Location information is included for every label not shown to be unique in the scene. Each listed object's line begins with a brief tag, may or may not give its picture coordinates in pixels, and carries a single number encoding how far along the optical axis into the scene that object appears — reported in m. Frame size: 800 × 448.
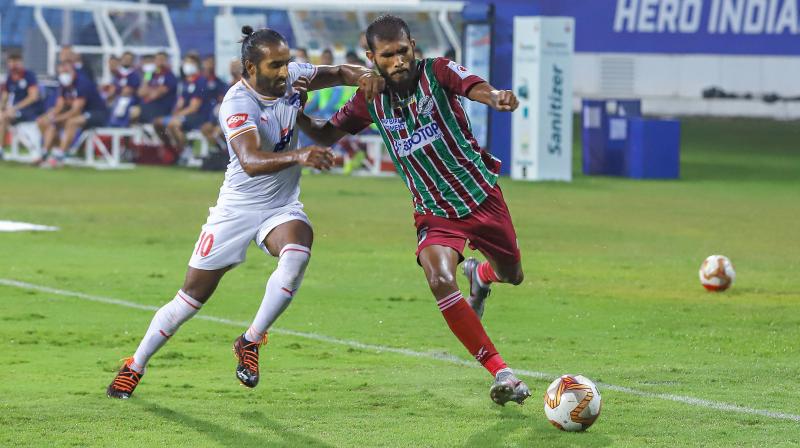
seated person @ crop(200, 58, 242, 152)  26.99
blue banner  32.62
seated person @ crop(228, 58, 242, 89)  21.08
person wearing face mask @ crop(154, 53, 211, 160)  26.86
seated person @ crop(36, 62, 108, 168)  26.91
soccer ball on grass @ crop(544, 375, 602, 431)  7.14
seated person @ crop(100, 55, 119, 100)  28.92
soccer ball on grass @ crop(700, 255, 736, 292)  12.34
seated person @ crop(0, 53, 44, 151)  28.25
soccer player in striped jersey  7.68
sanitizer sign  23.84
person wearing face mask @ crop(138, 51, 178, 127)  27.34
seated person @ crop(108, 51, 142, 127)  27.39
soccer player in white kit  7.80
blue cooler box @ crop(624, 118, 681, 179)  24.50
